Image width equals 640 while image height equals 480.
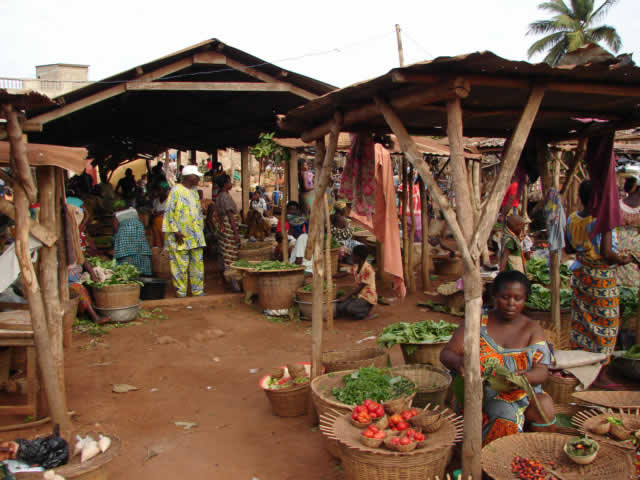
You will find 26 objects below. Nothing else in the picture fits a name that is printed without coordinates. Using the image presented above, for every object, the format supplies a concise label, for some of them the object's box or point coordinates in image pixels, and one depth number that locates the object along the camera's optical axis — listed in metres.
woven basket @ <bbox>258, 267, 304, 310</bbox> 8.09
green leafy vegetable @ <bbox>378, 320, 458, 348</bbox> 4.72
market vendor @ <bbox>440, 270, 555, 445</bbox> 3.47
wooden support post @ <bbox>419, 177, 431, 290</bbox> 9.71
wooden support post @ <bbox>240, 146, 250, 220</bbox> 13.20
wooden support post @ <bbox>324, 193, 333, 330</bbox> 7.42
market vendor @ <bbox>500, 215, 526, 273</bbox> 6.25
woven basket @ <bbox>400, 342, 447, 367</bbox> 4.72
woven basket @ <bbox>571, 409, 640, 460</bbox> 3.14
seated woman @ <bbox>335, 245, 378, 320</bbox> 7.77
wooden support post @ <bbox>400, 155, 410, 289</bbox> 9.50
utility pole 13.96
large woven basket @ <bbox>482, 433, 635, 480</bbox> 2.99
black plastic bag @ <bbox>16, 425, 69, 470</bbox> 3.19
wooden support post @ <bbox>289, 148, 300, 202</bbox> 11.55
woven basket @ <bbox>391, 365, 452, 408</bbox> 3.95
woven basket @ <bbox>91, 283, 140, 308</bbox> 7.65
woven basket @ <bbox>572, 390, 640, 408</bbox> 3.80
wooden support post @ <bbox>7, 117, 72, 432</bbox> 3.87
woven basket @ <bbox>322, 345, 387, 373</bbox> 4.48
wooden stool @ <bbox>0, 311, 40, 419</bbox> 4.34
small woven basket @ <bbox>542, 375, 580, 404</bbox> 4.39
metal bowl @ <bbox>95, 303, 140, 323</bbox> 7.71
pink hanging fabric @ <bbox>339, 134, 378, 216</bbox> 4.95
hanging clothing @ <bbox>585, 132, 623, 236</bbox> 4.46
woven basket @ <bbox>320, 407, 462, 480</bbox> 2.95
